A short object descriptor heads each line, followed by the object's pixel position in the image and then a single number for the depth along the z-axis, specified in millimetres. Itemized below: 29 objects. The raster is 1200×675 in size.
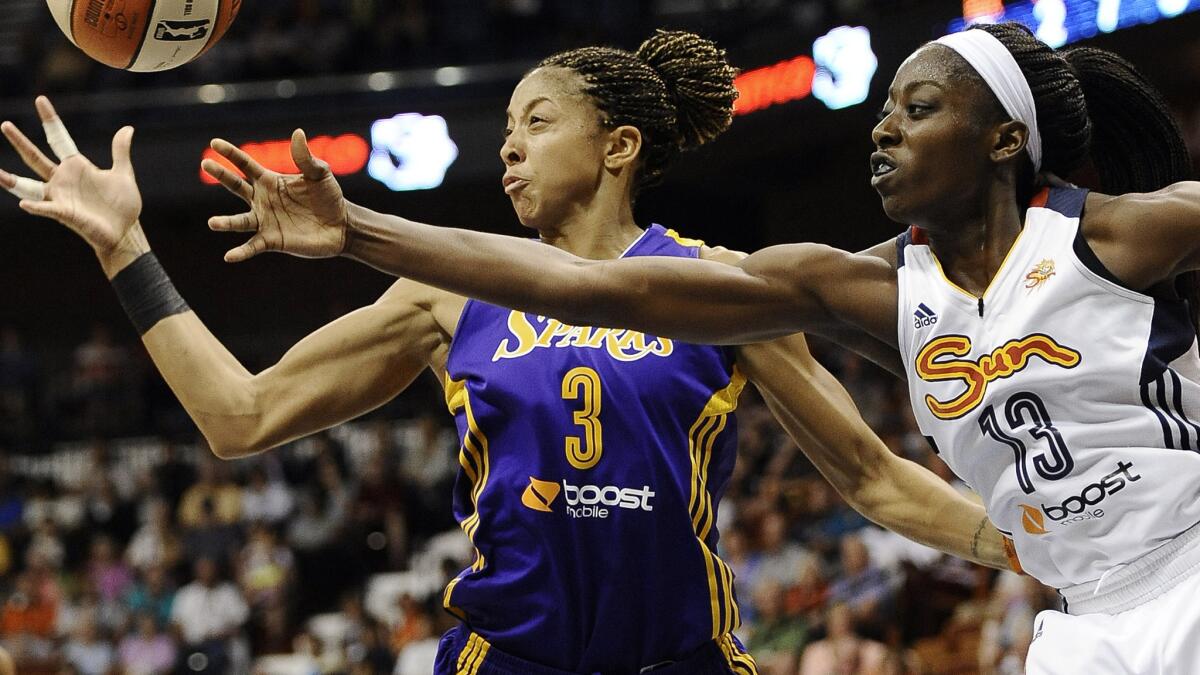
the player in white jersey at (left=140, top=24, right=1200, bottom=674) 2658
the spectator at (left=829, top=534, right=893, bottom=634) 7988
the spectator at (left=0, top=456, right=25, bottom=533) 13781
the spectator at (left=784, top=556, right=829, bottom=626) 8398
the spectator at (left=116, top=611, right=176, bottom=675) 11469
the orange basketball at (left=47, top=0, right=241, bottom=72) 3740
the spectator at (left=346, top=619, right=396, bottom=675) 10143
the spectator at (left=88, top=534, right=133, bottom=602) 12516
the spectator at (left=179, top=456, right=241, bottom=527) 12875
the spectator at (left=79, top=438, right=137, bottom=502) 14203
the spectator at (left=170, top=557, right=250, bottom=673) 11336
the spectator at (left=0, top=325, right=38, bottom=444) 15398
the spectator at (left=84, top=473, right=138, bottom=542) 13523
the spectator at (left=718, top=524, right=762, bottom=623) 9156
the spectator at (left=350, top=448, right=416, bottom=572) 12445
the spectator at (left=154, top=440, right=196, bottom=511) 13734
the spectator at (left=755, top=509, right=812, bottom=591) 8930
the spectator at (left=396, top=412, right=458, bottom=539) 12836
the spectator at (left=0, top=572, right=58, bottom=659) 11914
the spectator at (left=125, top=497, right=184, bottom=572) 12570
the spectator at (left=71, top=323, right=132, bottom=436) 15633
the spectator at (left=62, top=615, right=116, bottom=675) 11680
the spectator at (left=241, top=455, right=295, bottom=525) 12953
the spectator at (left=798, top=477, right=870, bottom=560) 8984
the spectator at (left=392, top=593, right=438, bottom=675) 9953
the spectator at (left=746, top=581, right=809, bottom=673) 8227
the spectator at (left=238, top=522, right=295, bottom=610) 11961
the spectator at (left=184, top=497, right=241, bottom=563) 12562
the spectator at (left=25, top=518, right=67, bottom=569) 12812
